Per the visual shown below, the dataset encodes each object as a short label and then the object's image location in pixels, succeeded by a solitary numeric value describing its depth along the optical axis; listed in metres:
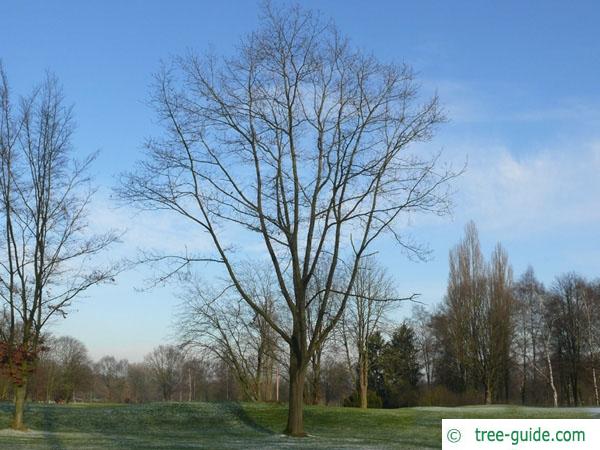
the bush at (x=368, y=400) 50.82
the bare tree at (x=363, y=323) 49.81
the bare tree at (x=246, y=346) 44.88
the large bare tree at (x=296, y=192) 21.36
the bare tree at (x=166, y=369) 101.94
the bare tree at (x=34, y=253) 23.67
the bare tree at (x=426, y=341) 82.00
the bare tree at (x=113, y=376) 117.38
